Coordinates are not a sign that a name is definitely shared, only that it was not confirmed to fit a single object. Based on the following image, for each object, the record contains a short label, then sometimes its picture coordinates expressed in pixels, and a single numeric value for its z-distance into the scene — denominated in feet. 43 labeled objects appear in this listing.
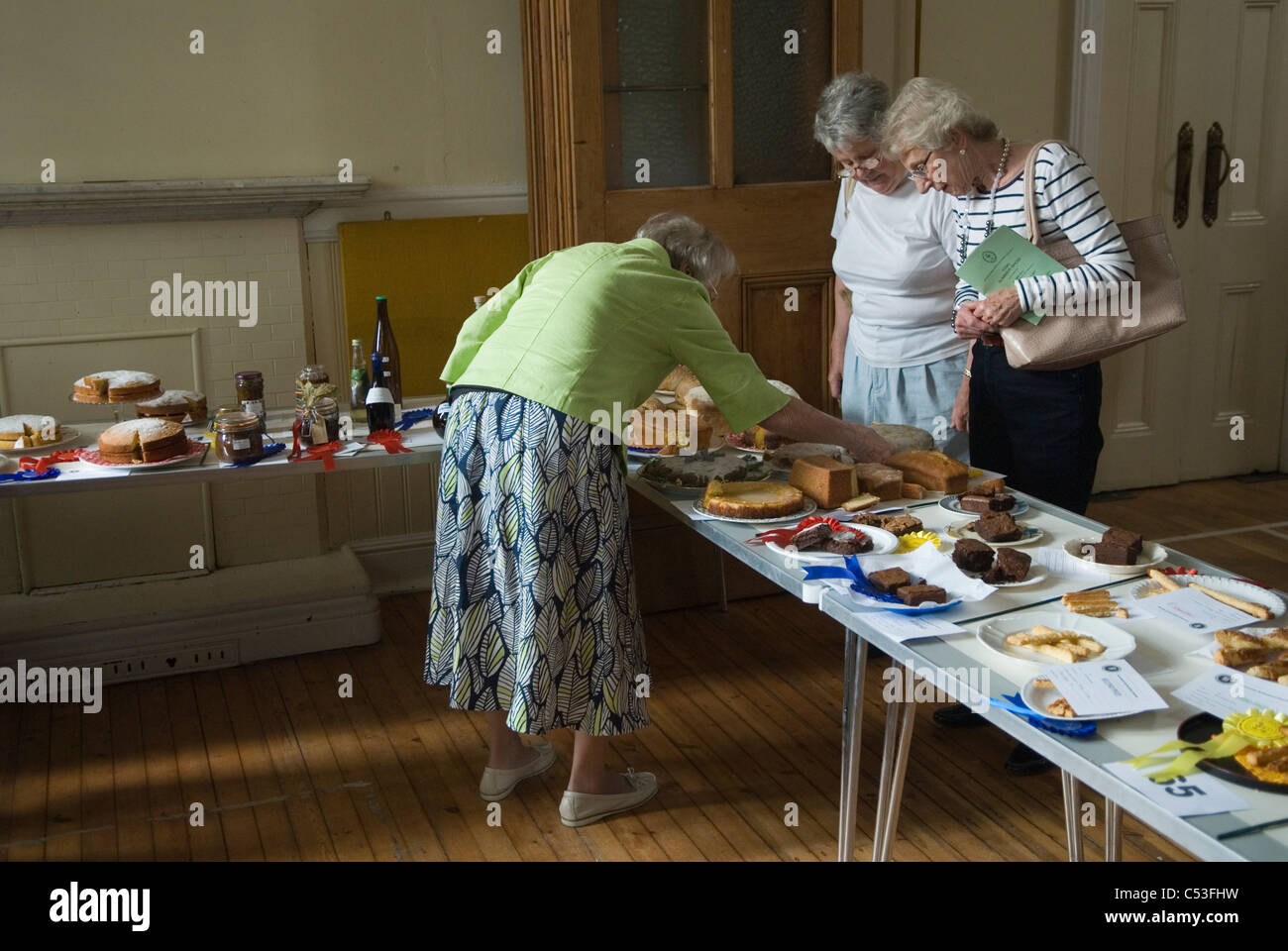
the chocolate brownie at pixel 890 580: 7.08
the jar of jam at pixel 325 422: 10.82
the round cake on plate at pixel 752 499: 8.54
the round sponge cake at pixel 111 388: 11.10
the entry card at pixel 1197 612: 6.55
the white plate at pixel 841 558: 7.73
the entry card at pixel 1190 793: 4.88
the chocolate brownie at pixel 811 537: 7.86
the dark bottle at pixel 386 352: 11.81
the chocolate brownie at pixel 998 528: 7.84
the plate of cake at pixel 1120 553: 7.30
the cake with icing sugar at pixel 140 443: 10.09
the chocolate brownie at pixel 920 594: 6.87
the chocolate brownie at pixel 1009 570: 7.22
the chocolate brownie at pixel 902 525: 8.14
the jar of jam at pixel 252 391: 11.21
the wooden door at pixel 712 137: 12.66
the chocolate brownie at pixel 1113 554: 7.29
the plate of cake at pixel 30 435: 10.63
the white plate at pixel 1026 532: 7.86
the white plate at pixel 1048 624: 6.23
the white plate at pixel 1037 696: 5.67
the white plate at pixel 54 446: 10.64
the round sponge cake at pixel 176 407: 11.19
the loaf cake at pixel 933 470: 9.05
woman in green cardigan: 8.54
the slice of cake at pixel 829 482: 8.79
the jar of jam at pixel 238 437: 10.27
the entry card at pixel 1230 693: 5.65
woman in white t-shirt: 10.25
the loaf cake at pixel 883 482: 8.90
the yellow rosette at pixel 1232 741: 5.20
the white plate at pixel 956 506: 8.44
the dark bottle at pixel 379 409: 11.26
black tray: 5.02
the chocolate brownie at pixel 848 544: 7.82
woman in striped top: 8.79
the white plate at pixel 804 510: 8.53
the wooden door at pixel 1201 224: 16.65
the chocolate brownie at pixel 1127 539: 7.32
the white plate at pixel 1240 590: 6.73
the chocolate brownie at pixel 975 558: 7.34
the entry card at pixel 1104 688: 5.59
